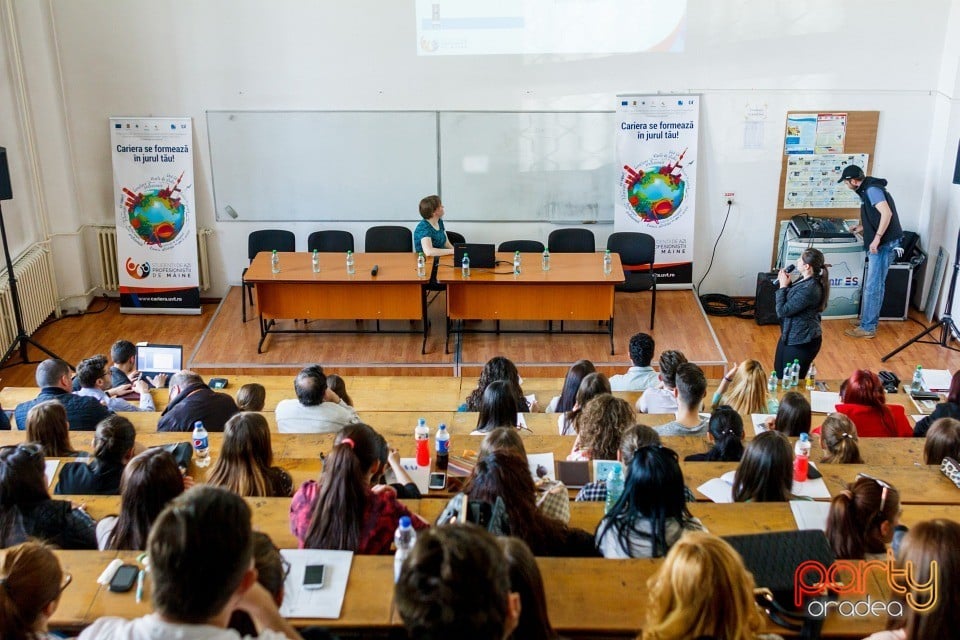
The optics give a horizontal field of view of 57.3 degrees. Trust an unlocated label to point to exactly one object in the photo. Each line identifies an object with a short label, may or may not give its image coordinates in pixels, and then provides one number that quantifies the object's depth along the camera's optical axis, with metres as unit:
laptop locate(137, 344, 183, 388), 6.34
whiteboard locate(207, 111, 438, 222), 8.91
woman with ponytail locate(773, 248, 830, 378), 6.43
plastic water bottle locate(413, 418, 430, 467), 4.39
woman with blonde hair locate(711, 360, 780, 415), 5.36
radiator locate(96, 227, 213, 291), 9.14
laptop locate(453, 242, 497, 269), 7.95
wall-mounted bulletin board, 8.78
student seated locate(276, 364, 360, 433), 4.94
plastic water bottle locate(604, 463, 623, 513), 3.96
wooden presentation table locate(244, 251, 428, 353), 7.96
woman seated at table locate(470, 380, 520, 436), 4.76
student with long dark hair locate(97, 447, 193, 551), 3.31
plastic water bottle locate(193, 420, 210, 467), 4.52
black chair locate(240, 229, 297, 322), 8.86
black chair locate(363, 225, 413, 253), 8.79
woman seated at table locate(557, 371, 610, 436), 5.02
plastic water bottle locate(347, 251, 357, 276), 7.99
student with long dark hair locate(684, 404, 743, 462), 4.44
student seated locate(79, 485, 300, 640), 2.08
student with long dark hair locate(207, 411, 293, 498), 3.85
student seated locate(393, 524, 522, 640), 2.01
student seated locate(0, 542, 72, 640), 2.48
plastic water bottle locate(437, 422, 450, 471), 4.45
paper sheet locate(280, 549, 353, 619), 2.94
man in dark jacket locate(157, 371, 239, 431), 5.01
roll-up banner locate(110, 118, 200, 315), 8.87
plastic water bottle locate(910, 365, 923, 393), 6.09
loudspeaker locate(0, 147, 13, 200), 7.25
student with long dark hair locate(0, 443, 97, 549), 3.39
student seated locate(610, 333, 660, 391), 5.82
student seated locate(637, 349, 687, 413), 5.37
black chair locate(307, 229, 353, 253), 8.82
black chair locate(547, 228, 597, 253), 8.79
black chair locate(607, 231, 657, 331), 8.74
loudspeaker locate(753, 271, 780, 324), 8.71
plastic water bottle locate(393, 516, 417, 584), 3.20
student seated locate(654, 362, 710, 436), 4.75
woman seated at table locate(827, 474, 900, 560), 3.15
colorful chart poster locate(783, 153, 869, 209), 8.88
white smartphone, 3.04
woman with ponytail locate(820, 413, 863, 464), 4.39
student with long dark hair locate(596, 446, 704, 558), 3.17
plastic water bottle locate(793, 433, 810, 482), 4.11
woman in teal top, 8.17
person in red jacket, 4.98
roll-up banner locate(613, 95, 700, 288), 8.87
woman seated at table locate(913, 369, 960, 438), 4.81
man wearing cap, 8.16
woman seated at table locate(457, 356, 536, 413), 5.34
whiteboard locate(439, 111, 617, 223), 8.93
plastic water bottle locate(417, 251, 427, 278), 7.89
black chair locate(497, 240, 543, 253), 8.66
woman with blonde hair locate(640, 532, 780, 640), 2.34
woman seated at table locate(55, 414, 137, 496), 4.00
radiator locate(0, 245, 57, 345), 7.89
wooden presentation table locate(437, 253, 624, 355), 7.88
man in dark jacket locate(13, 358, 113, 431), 5.03
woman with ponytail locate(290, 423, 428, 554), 3.32
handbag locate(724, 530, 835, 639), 2.80
